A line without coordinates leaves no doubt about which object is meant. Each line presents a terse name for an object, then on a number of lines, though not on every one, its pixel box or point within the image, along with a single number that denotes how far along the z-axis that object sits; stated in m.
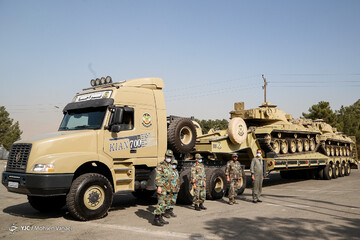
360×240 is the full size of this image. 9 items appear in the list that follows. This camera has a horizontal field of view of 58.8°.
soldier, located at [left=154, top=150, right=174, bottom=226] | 7.10
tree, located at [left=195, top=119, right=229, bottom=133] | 57.78
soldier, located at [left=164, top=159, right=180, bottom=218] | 7.66
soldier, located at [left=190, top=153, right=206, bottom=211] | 8.92
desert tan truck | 7.15
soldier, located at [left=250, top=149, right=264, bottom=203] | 10.35
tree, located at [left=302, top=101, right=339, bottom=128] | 42.59
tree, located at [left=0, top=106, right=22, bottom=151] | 50.98
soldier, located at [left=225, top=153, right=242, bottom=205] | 10.10
